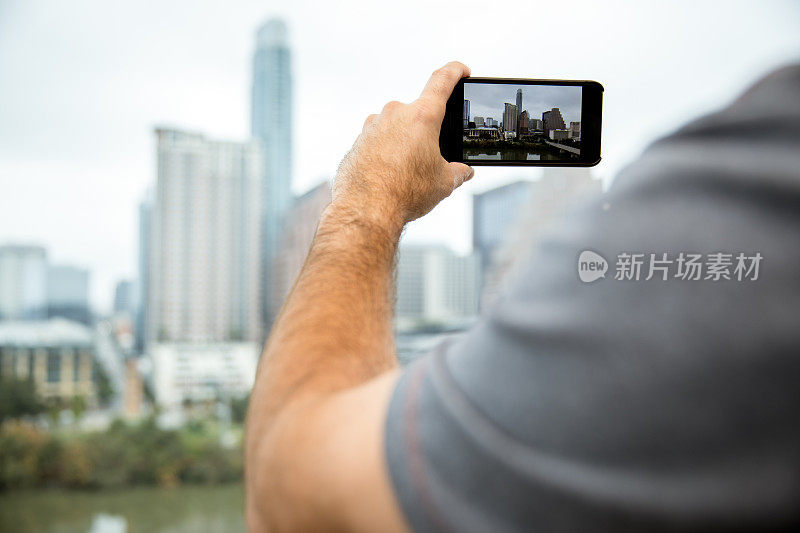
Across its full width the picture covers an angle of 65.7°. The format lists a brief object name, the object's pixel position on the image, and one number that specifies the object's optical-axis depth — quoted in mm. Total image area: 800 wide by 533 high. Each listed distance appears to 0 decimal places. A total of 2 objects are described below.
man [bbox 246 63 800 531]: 204
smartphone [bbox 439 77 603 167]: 499
